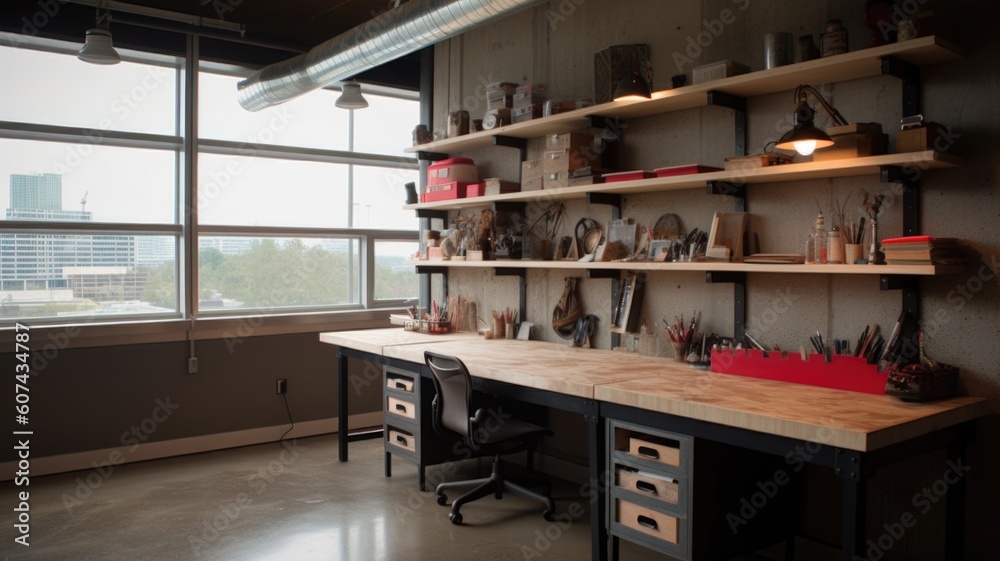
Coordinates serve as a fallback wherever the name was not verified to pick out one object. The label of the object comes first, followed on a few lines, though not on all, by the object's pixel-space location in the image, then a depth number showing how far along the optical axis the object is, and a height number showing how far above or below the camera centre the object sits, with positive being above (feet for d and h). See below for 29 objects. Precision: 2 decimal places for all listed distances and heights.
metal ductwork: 12.24 +4.41
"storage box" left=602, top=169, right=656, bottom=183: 11.85 +1.53
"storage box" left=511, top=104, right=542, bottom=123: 14.30 +3.07
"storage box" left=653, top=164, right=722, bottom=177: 11.04 +1.51
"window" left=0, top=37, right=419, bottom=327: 16.10 +1.78
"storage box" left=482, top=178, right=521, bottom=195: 15.17 +1.71
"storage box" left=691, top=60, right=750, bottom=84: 10.86 +2.98
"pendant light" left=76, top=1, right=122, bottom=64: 14.42 +4.34
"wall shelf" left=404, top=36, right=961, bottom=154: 8.90 +2.67
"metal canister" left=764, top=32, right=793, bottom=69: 10.30 +3.09
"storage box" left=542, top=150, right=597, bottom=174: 13.32 +1.99
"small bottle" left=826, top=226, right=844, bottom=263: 9.57 +0.27
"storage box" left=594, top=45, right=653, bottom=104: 12.61 +3.51
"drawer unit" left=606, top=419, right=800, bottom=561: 9.00 -2.93
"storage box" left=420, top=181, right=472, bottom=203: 16.21 +1.74
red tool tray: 9.03 -1.34
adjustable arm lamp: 8.92 +1.62
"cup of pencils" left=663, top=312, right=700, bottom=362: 11.67 -1.11
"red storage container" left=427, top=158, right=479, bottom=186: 16.60 +2.22
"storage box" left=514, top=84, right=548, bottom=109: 14.52 +3.45
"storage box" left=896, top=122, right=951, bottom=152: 8.71 +1.56
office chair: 12.07 -2.70
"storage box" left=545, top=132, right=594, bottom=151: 13.33 +2.35
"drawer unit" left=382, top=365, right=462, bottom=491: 14.05 -3.02
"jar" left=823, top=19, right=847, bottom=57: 9.57 +3.01
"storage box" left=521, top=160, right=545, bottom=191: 14.16 +1.84
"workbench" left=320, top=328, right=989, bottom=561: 7.41 -1.70
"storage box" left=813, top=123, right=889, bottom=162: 9.21 +1.61
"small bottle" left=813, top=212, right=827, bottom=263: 9.89 +0.40
